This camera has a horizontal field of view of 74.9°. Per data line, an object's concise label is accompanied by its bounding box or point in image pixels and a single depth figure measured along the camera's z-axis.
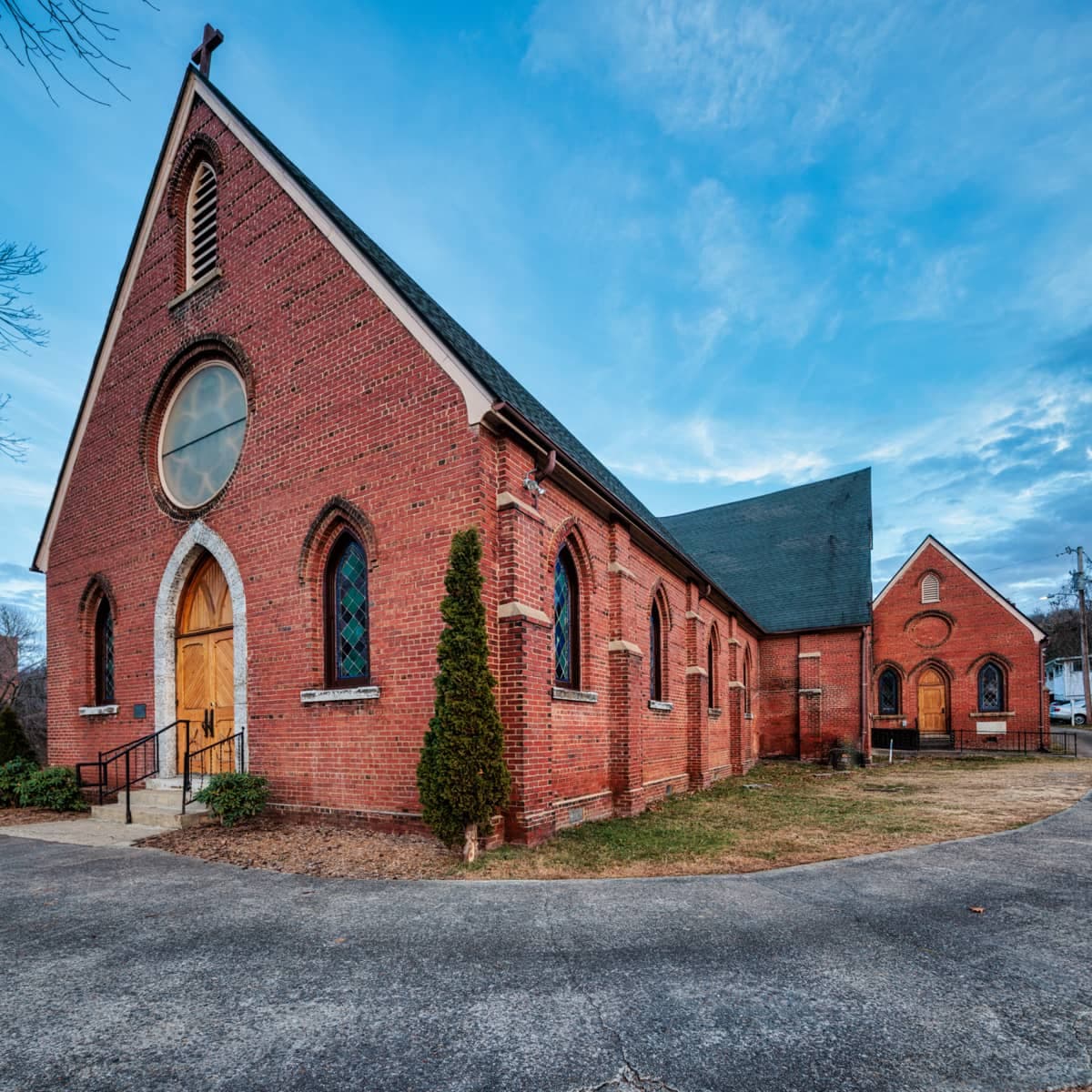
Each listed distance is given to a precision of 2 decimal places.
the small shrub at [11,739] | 13.67
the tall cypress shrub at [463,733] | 7.24
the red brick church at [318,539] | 8.48
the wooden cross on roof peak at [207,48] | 12.51
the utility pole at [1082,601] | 44.47
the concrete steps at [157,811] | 9.21
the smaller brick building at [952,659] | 27.25
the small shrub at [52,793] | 11.62
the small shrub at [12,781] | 12.35
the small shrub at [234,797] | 9.12
